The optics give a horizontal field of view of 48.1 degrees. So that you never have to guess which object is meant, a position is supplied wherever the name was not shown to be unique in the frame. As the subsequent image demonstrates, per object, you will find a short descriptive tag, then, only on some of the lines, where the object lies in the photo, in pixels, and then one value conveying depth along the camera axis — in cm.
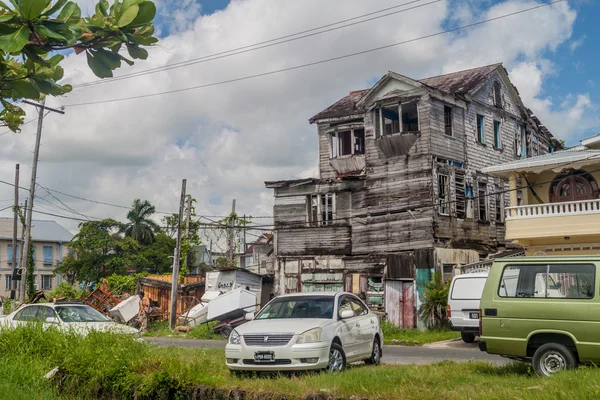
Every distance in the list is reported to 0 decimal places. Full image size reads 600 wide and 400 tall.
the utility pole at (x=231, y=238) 4259
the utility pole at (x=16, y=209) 3809
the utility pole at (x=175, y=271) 3034
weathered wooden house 2955
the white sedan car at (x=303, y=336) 1155
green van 1038
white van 2020
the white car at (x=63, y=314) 1761
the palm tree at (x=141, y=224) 6556
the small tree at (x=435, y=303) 2641
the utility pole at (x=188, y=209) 3703
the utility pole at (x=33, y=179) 3344
